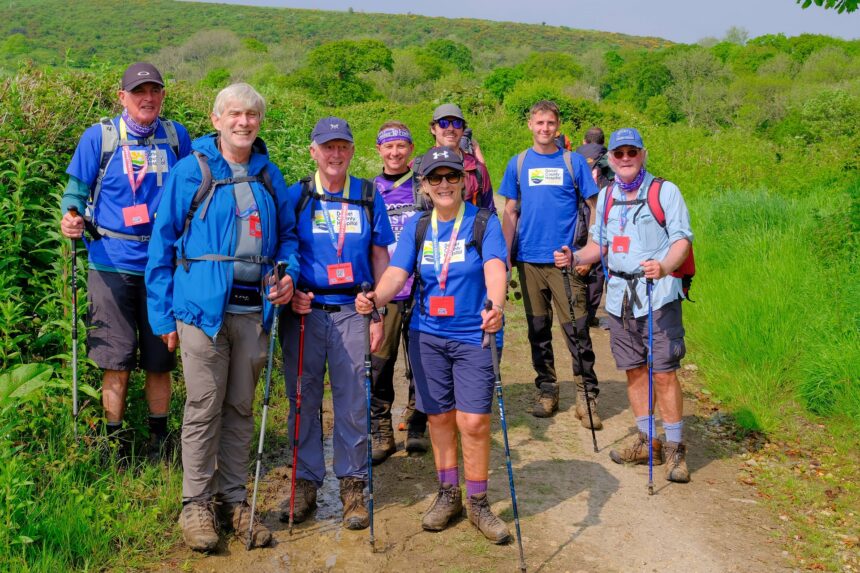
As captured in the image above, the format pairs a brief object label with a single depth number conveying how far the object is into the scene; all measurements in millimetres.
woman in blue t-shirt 4605
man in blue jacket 4230
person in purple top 5770
